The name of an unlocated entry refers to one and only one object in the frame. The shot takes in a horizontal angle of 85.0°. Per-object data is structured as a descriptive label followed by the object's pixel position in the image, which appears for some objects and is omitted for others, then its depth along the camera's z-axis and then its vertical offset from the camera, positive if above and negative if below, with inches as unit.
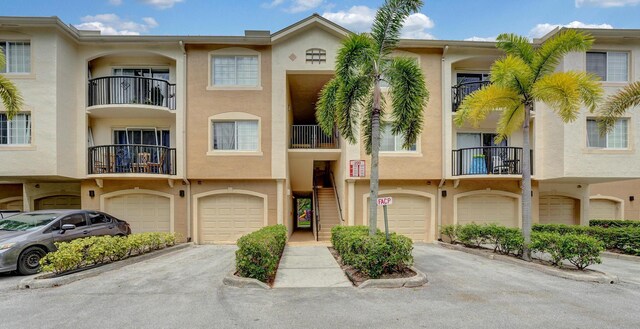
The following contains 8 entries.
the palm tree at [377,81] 336.5 +81.7
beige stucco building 539.8 +34.2
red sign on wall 517.2 -7.6
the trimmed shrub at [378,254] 300.4 -80.3
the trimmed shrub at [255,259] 294.0 -81.5
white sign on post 317.4 -34.9
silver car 328.8 -71.9
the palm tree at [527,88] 350.9 +77.7
